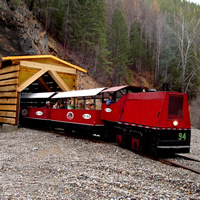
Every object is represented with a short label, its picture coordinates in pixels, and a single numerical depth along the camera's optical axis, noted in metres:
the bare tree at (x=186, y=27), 28.14
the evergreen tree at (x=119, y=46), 38.79
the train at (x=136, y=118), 7.70
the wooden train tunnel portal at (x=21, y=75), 14.95
